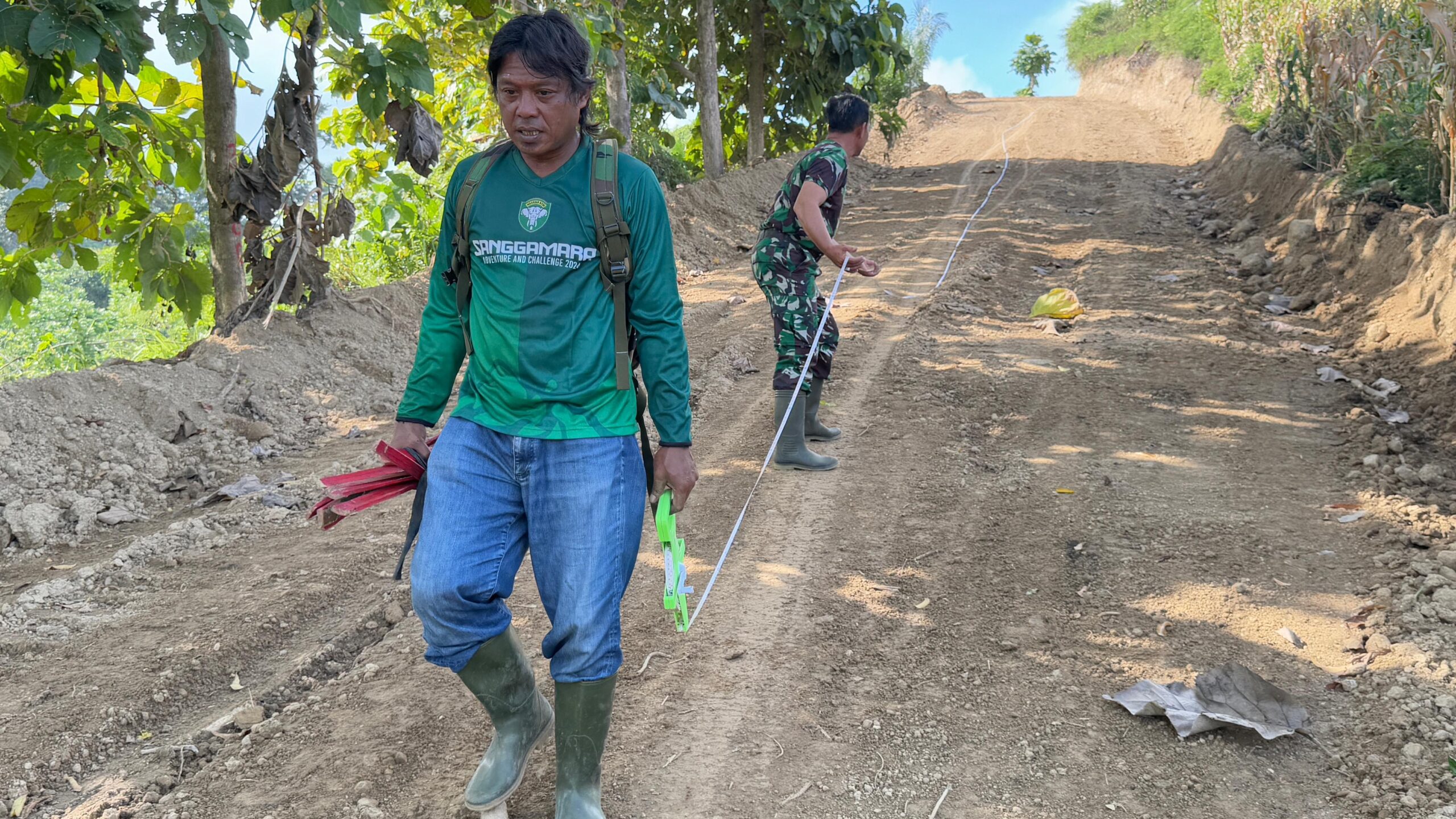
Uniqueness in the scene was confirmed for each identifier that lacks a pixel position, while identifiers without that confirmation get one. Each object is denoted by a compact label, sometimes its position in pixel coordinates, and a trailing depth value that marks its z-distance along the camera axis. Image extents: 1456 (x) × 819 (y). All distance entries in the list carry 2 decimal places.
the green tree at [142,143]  4.25
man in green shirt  2.30
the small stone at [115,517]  4.87
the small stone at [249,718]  3.17
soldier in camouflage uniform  4.86
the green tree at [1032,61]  41.94
